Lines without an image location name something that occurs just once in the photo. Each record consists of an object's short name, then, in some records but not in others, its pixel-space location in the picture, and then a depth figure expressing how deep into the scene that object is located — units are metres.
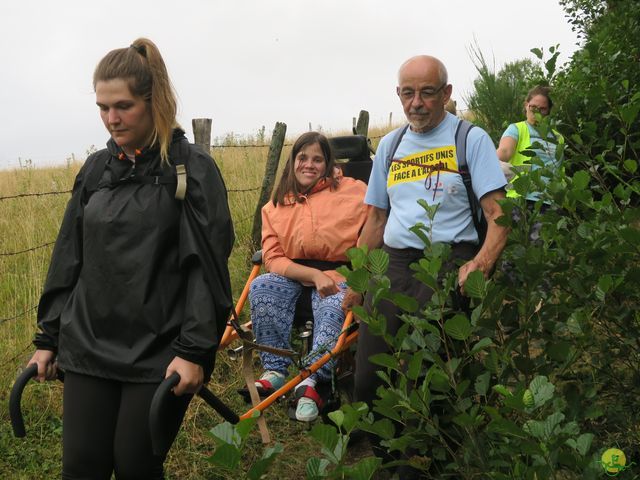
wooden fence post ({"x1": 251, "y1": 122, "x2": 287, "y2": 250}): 7.95
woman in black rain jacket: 2.64
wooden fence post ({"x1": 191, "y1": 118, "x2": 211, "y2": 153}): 7.47
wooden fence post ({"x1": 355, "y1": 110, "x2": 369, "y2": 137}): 9.20
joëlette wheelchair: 2.52
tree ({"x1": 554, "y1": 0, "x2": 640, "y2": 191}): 2.69
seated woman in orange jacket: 4.70
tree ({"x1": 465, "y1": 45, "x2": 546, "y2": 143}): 10.33
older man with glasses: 3.61
